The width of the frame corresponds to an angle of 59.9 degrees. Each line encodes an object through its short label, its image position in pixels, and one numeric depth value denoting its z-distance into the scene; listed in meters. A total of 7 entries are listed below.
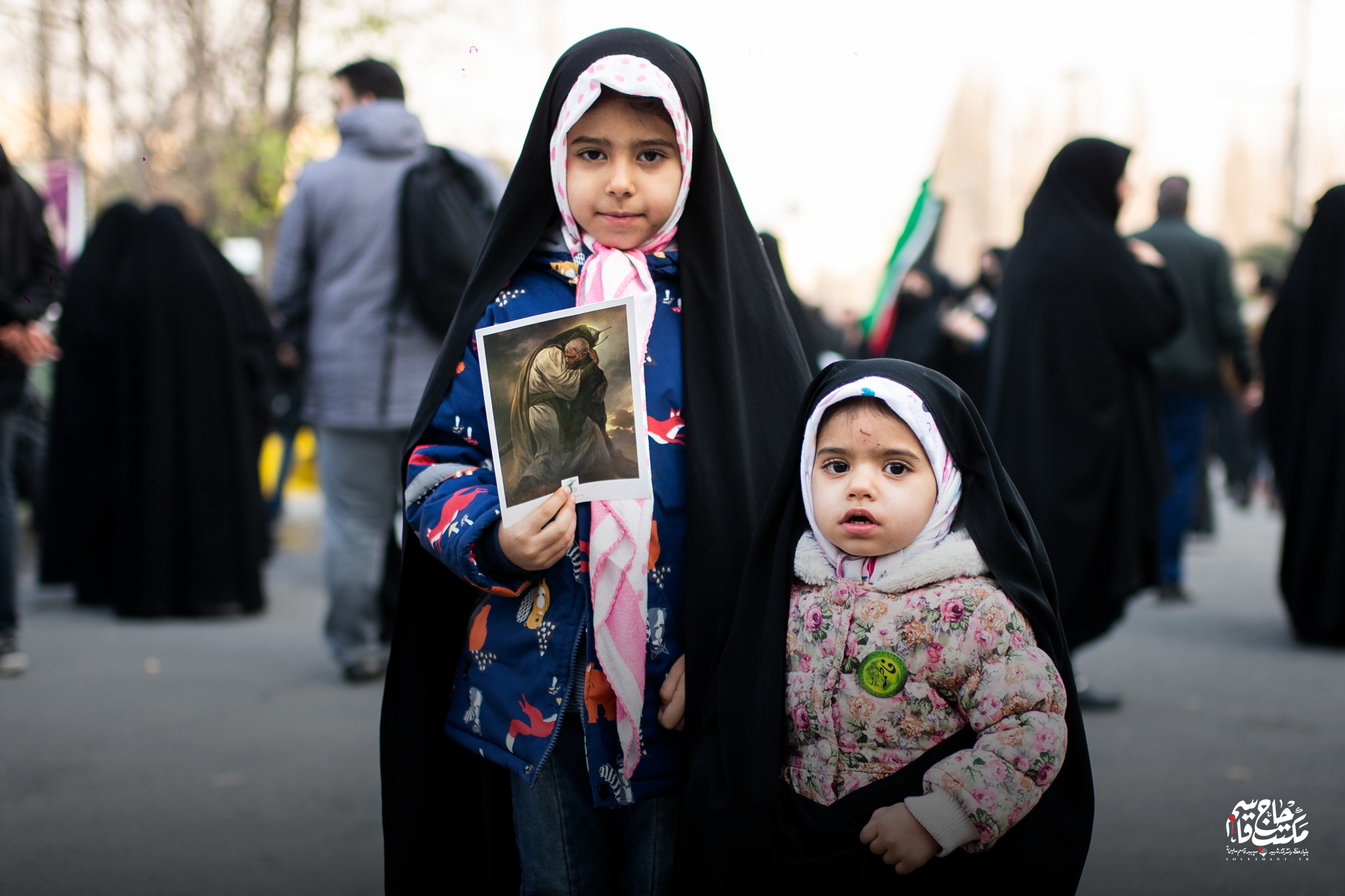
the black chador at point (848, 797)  1.80
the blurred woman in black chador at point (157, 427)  6.18
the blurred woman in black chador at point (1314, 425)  5.61
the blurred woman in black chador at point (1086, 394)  4.72
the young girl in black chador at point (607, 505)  1.95
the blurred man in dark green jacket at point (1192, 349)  6.67
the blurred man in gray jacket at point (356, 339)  4.77
